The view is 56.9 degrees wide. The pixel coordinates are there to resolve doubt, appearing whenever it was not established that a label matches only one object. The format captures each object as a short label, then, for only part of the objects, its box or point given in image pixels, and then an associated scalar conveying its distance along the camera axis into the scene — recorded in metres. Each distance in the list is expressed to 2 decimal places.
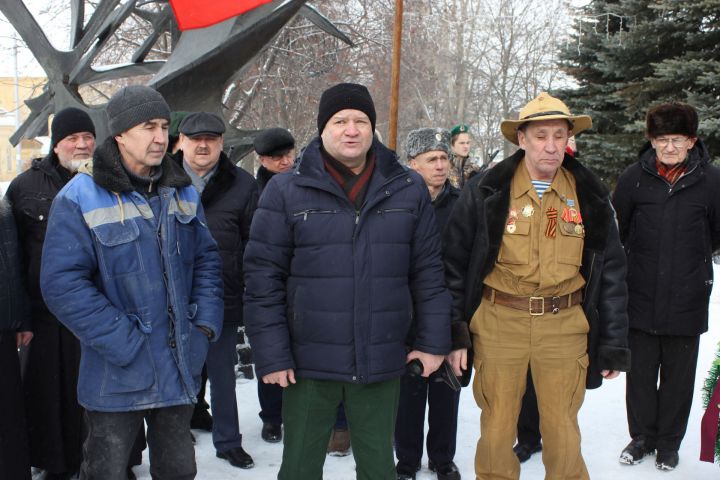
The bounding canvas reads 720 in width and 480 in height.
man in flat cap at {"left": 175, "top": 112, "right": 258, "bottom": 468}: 3.73
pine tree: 10.23
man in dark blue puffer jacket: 2.62
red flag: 6.43
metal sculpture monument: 6.43
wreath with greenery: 3.45
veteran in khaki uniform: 2.96
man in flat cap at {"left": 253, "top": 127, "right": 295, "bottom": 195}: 4.41
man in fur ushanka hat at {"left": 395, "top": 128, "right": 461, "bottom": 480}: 3.57
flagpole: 8.06
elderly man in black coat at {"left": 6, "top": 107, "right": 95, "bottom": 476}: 3.29
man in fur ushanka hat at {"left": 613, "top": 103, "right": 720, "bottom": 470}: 3.71
